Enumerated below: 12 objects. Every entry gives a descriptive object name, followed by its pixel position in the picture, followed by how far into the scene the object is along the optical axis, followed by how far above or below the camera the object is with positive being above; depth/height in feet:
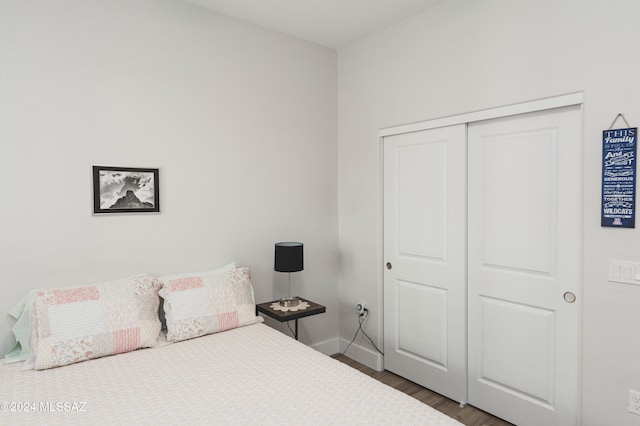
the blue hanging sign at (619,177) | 6.41 +0.47
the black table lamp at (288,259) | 9.73 -1.27
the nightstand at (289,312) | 9.14 -2.50
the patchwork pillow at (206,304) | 7.93 -2.02
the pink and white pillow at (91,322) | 6.66 -2.03
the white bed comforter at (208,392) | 5.10 -2.67
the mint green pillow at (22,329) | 6.87 -2.12
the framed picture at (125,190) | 8.00 +0.38
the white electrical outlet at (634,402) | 6.43 -3.20
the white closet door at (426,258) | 9.02 -1.27
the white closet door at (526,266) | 7.30 -1.20
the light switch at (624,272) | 6.41 -1.09
